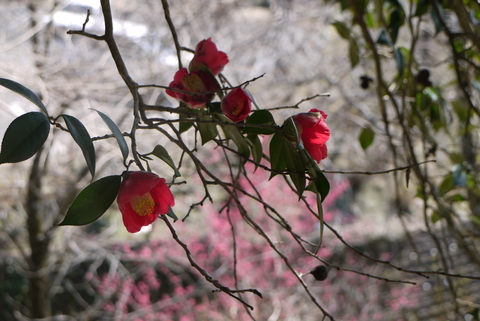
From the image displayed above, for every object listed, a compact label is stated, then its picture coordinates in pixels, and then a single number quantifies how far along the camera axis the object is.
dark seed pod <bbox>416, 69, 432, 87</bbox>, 1.99
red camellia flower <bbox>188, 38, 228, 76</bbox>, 1.52
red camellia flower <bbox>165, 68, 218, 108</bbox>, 1.48
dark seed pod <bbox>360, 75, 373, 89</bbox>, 2.15
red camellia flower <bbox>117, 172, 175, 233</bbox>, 1.38
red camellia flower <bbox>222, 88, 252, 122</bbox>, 1.44
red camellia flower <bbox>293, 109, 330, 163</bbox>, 1.44
